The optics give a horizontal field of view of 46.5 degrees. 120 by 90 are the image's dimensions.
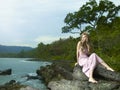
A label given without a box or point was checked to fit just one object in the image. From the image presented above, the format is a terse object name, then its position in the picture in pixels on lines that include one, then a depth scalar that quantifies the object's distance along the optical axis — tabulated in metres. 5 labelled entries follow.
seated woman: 5.49
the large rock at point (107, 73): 5.50
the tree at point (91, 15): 21.90
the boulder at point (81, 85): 5.31
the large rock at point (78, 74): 5.60
